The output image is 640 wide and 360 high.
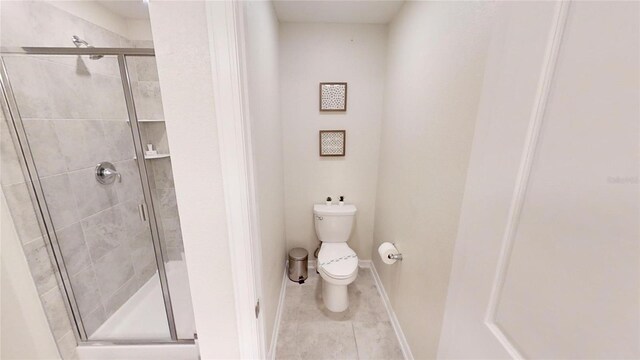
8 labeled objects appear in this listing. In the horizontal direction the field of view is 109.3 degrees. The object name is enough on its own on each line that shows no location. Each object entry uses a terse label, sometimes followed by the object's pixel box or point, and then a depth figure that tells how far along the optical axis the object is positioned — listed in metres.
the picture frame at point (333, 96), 1.97
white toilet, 1.69
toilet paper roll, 1.56
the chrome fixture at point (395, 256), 1.53
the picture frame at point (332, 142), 2.06
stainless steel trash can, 2.14
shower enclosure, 1.19
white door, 0.31
